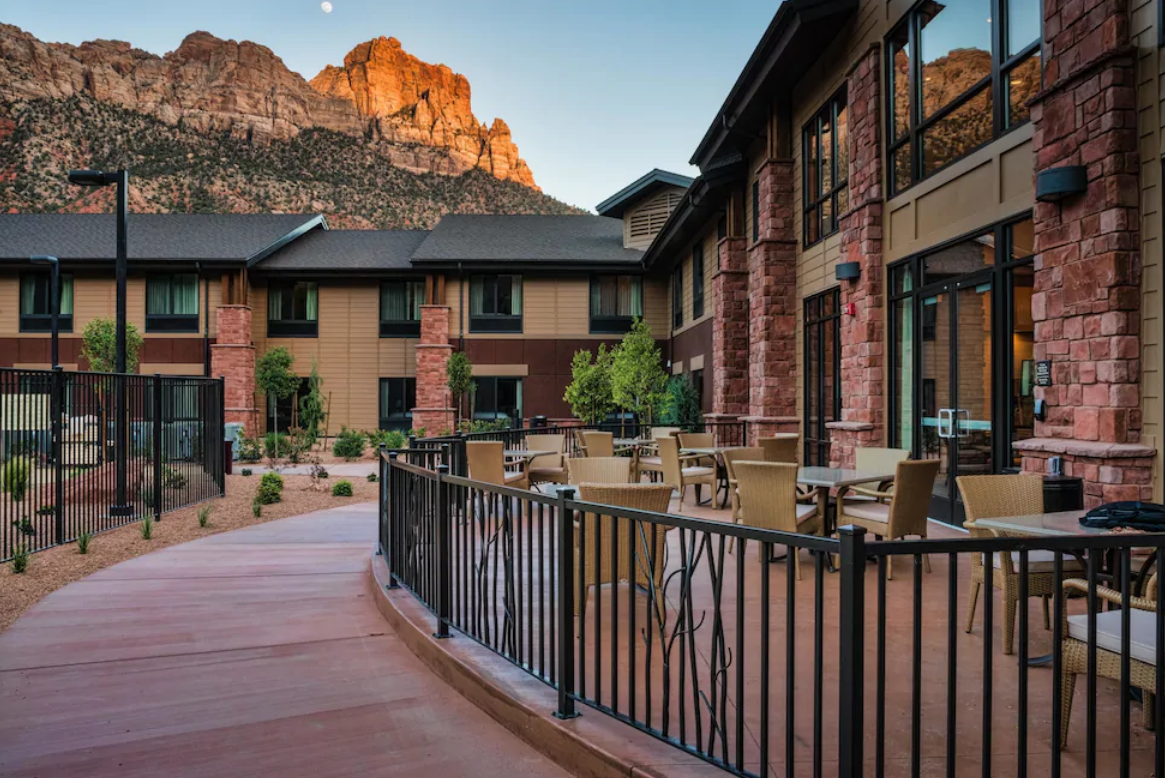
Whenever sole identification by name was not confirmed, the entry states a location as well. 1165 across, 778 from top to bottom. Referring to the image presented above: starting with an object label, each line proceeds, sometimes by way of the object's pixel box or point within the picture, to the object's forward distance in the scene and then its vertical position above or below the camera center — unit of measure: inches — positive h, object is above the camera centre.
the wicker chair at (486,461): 339.6 -33.0
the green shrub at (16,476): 292.2 -36.2
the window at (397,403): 1055.0 -25.0
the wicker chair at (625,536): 175.9 -34.7
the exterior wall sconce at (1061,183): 241.1 +62.2
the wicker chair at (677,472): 379.6 -44.3
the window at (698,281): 793.6 +105.2
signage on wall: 259.9 +3.6
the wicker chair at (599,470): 263.0 -28.8
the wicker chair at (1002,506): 169.5 -29.8
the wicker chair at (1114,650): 106.5 -37.4
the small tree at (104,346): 867.4 +43.4
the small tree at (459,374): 949.8 +12.6
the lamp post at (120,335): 379.2 +25.9
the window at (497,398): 1026.7 -17.9
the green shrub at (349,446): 837.2 -66.4
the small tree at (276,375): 949.8 +11.3
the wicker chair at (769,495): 236.1 -33.8
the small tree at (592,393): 750.5 -8.3
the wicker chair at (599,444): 429.1 -32.6
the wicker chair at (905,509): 230.1 -37.2
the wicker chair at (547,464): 424.2 -46.5
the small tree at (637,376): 714.8 +7.6
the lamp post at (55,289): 636.7 +79.7
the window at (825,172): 464.1 +131.2
